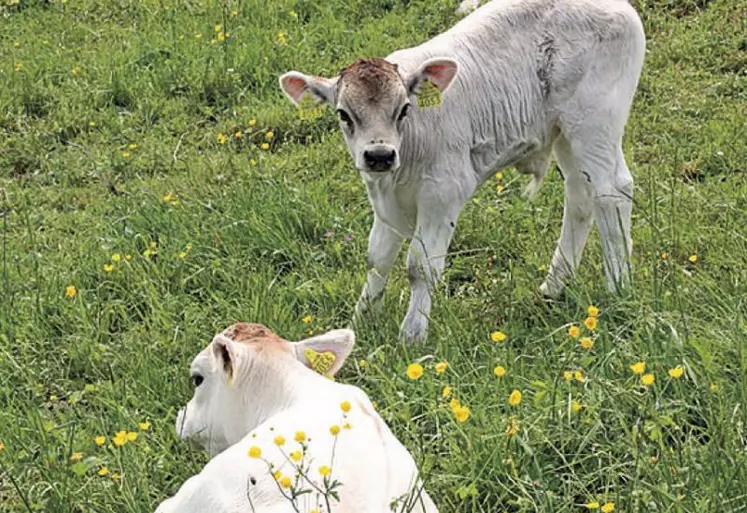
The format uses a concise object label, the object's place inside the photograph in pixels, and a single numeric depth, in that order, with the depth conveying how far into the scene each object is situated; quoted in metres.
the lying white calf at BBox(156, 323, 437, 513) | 2.93
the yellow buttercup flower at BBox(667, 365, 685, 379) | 3.21
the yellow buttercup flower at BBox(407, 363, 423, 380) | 3.23
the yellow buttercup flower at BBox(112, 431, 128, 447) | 3.48
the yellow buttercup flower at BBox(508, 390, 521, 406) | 3.22
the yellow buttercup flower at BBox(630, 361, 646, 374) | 3.13
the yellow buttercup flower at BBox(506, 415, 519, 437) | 3.24
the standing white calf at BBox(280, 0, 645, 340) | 5.09
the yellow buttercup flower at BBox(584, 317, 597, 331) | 3.44
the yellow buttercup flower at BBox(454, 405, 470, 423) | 3.09
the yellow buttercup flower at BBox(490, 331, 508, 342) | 3.79
